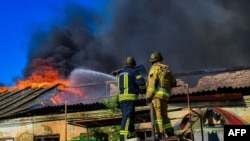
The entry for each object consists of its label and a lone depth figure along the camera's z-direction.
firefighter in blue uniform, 9.02
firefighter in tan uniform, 8.67
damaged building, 12.60
